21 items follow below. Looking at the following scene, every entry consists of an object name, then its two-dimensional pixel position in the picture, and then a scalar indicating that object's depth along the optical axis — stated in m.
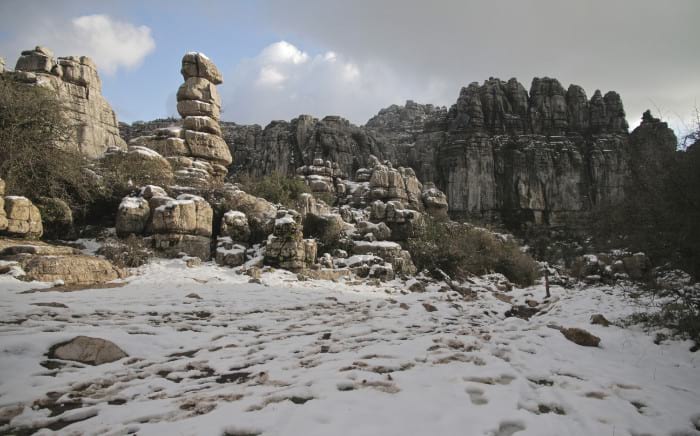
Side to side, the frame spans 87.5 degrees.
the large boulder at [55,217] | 10.00
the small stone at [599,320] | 6.07
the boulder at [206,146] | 19.11
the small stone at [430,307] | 7.50
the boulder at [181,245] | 10.78
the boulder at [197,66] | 20.58
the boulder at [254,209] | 13.22
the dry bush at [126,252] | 9.53
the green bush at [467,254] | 15.55
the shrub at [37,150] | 9.99
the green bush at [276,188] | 18.03
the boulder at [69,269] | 7.24
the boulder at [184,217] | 11.09
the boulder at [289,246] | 11.56
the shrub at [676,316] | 4.82
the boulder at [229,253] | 11.16
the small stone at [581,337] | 4.84
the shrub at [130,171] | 12.87
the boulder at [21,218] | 8.52
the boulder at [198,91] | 20.16
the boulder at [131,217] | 11.12
